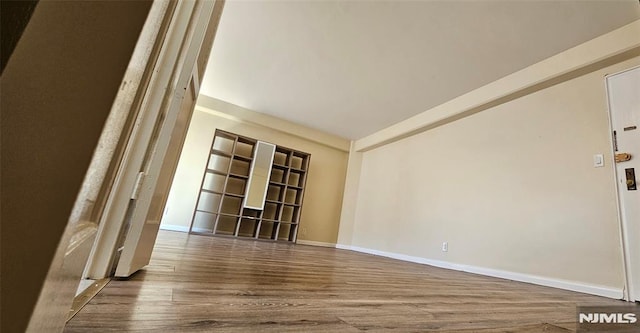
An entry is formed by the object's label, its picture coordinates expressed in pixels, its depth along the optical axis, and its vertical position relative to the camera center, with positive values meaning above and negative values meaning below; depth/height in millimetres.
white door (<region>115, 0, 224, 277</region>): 1033 +230
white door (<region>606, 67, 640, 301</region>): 2107 +958
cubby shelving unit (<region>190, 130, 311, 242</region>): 4852 +288
